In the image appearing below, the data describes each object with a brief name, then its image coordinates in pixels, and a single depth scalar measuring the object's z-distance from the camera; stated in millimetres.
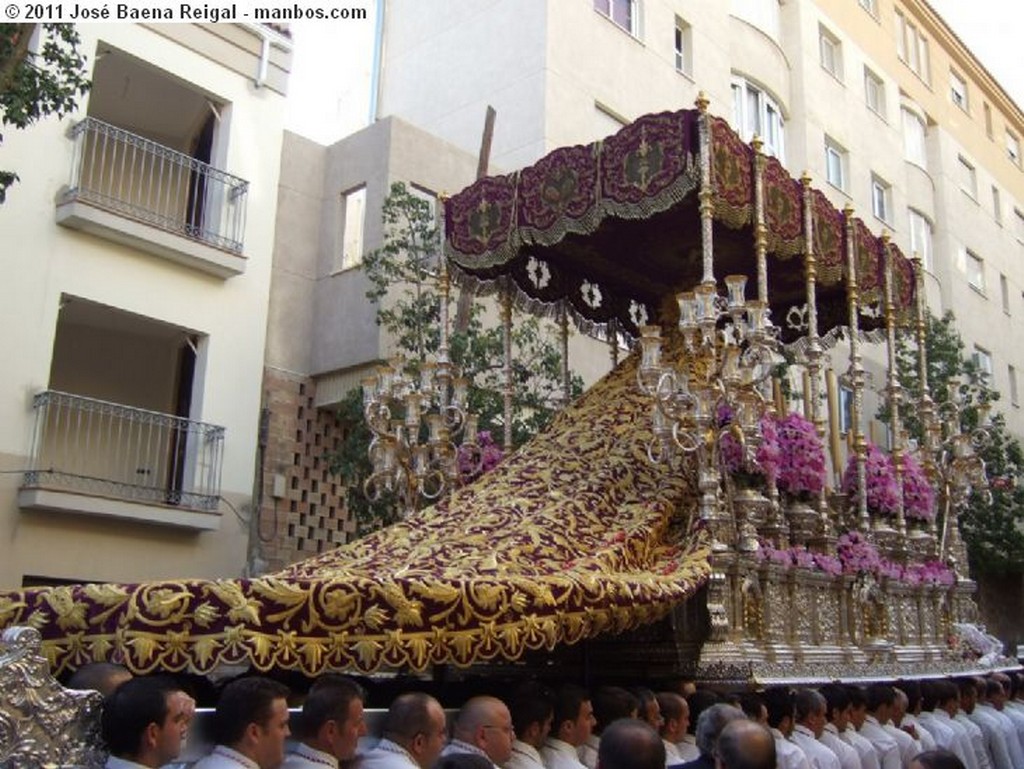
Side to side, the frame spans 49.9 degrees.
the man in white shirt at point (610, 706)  4090
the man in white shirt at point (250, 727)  2613
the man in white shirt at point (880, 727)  5215
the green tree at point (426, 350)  9938
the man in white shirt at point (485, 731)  3252
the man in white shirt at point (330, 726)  2822
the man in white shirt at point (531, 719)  3627
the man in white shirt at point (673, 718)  4234
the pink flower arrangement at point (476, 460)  7734
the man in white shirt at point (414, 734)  2979
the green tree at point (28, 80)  6555
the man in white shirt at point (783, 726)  4363
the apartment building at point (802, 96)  13836
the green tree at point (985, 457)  15266
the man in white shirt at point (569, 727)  3746
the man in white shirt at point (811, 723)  4680
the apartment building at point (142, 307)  9695
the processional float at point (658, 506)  3512
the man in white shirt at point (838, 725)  4844
